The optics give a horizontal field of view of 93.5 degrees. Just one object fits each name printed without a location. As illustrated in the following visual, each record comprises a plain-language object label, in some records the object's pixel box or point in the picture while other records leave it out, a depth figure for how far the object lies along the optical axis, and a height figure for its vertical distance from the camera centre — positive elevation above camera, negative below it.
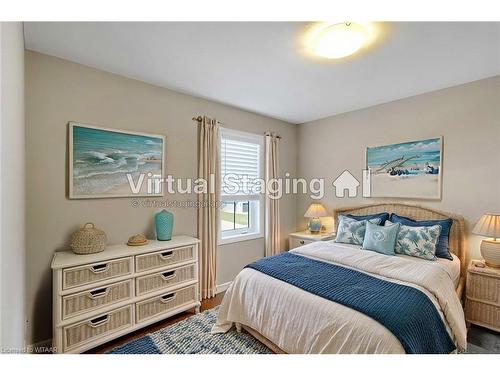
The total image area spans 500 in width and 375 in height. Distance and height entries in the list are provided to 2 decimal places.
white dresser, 1.76 -0.91
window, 3.25 -0.04
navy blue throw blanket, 1.33 -0.74
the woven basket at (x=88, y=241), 1.94 -0.47
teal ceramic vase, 2.46 -0.43
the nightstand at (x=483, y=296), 2.13 -1.03
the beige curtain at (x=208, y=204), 2.90 -0.24
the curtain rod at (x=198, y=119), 2.90 +0.81
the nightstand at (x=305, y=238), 3.44 -0.79
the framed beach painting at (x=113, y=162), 2.09 +0.21
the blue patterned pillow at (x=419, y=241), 2.37 -0.58
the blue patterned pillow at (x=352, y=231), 2.86 -0.58
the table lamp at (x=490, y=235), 2.16 -0.46
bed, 1.37 -0.84
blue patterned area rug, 1.91 -1.35
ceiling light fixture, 1.59 +1.06
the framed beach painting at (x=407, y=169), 2.73 +0.20
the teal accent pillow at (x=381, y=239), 2.48 -0.58
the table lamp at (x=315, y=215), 3.59 -0.46
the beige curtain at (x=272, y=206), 3.65 -0.34
